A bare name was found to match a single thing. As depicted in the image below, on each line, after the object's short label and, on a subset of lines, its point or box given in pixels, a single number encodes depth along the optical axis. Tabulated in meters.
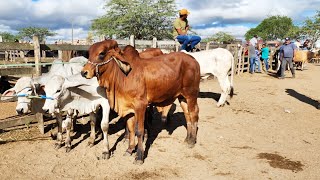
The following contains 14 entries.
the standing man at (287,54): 15.58
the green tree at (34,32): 55.44
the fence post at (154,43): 10.83
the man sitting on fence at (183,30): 8.52
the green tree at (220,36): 52.83
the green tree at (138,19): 31.62
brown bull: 4.60
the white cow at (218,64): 9.25
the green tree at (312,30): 42.65
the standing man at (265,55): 18.91
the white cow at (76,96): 4.94
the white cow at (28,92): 5.33
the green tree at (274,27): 69.62
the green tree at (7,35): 62.03
